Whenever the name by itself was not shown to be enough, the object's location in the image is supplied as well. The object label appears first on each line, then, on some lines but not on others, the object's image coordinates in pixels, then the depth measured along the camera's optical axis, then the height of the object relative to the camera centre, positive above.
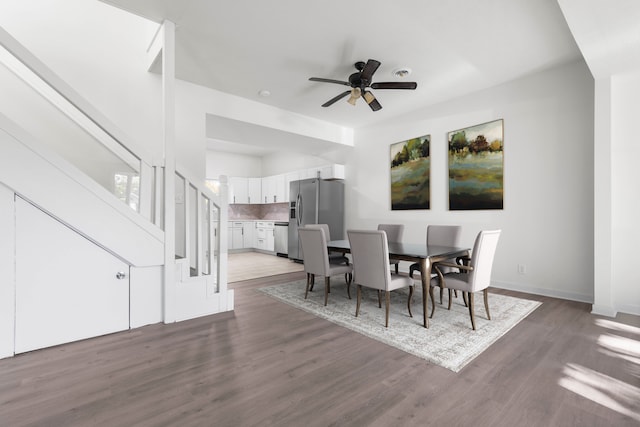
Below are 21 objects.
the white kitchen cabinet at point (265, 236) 7.82 -0.58
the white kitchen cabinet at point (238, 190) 8.46 +0.70
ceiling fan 3.21 +1.48
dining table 2.71 -0.39
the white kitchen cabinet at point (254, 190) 8.74 +0.71
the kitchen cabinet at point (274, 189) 8.01 +0.70
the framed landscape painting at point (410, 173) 4.88 +0.71
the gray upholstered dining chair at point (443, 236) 3.79 -0.28
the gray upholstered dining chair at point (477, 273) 2.69 -0.54
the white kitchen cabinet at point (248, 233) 8.48 -0.54
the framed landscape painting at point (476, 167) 4.07 +0.69
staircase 2.19 -0.02
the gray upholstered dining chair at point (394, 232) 4.39 -0.26
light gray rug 2.26 -1.01
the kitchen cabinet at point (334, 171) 6.31 +0.92
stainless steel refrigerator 6.15 +0.20
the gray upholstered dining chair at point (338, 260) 3.97 -0.62
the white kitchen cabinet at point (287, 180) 7.66 +0.90
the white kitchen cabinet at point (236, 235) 8.23 -0.59
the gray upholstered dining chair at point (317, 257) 3.41 -0.51
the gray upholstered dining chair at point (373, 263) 2.76 -0.47
